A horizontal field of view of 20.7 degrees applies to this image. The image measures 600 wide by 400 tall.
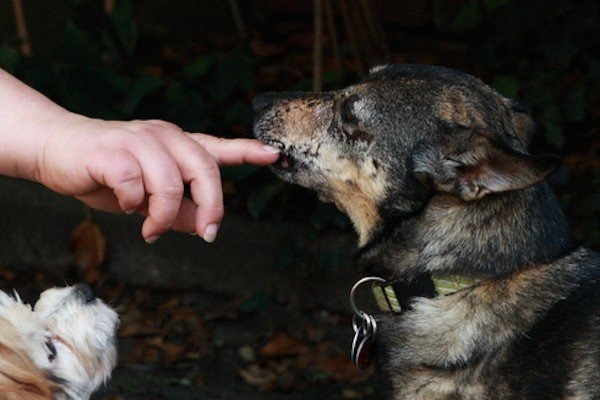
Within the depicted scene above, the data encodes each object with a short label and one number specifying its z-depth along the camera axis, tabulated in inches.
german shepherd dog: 200.8
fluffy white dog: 153.5
